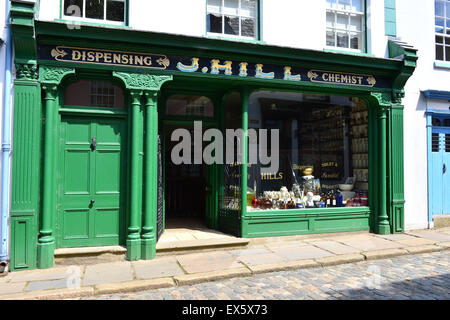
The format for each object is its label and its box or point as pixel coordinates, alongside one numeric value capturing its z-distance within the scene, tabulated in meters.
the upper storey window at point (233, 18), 6.98
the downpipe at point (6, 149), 5.40
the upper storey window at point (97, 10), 6.16
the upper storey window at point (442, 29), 8.88
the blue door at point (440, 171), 8.58
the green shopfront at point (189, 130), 5.63
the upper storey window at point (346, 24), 7.84
